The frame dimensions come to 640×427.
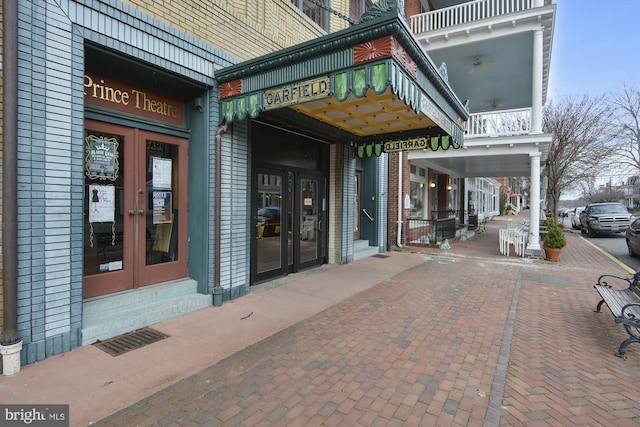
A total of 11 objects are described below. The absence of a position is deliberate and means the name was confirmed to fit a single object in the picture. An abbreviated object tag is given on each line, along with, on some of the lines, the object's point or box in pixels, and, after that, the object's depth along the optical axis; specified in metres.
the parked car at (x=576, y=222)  22.34
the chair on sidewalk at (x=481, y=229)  17.75
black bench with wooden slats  3.56
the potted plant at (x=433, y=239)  11.80
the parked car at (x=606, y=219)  15.73
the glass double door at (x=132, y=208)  4.05
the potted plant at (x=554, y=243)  9.16
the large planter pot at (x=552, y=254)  9.19
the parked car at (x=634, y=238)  9.98
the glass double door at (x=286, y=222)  6.31
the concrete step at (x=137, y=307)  3.72
